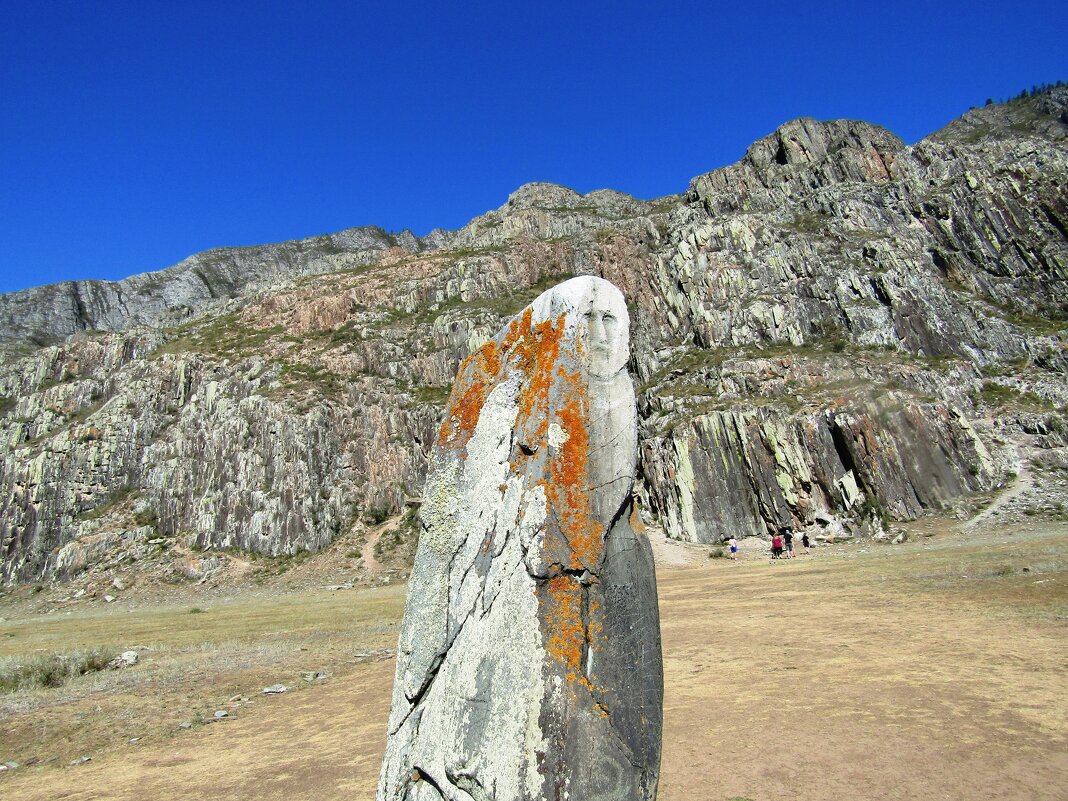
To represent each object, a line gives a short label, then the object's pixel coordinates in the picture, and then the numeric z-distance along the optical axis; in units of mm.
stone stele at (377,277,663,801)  3496
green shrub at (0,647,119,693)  13344
